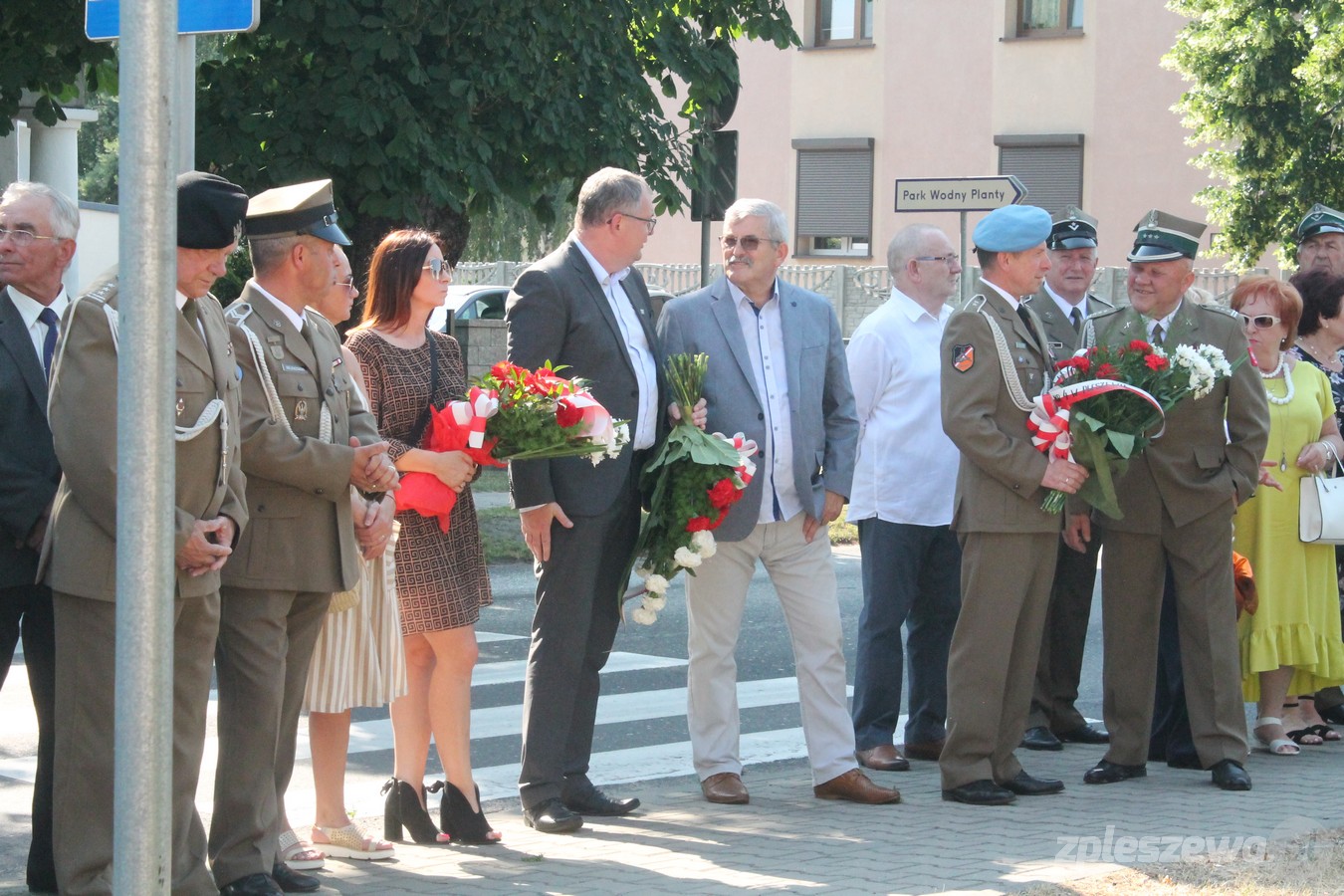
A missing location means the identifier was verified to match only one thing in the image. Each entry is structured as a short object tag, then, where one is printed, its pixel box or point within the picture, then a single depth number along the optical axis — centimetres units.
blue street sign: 585
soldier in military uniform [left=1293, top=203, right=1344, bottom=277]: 896
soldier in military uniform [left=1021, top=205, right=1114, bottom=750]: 818
